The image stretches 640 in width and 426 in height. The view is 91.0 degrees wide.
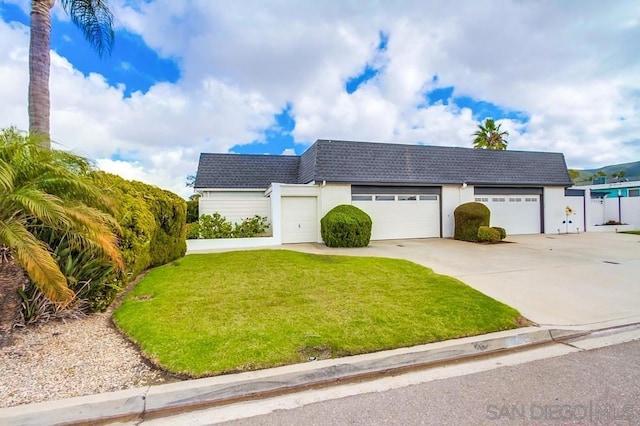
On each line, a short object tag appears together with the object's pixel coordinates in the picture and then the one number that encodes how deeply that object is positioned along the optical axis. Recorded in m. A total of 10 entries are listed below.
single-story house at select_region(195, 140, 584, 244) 14.05
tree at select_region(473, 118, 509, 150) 27.92
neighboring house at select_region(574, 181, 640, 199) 23.95
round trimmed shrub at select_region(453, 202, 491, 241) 14.11
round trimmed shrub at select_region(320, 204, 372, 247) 12.42
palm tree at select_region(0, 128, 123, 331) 3.62
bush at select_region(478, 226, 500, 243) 13.47
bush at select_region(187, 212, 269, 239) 13.48
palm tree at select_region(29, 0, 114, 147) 6.99
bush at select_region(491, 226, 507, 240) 13.95
